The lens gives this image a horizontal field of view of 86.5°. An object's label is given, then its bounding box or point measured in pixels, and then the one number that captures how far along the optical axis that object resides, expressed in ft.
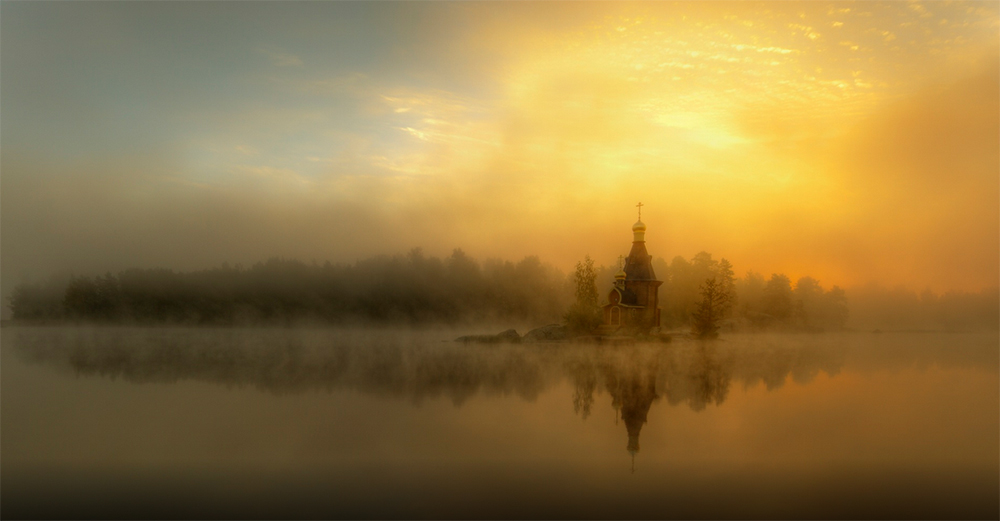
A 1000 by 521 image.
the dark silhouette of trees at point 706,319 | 150.61
